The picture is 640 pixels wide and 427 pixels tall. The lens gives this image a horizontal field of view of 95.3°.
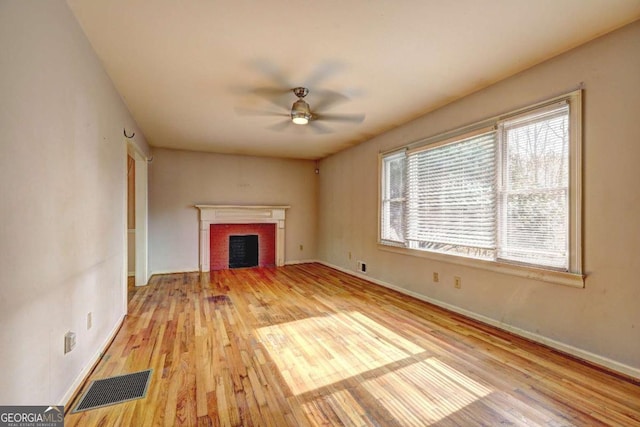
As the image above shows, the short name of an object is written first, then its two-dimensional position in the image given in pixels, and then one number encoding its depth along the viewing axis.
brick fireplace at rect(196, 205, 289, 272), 5.86
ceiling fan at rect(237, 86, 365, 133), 3.02
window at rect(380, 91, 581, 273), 2.40
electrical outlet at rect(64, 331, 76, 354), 1.76
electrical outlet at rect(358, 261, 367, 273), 5.07
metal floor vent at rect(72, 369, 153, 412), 1.77
